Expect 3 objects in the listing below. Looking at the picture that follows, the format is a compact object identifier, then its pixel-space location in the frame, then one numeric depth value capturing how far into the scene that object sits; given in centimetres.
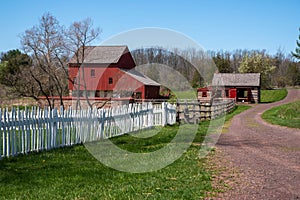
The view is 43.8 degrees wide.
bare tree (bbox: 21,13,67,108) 3117
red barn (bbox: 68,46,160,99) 4500
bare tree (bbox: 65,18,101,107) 3162
